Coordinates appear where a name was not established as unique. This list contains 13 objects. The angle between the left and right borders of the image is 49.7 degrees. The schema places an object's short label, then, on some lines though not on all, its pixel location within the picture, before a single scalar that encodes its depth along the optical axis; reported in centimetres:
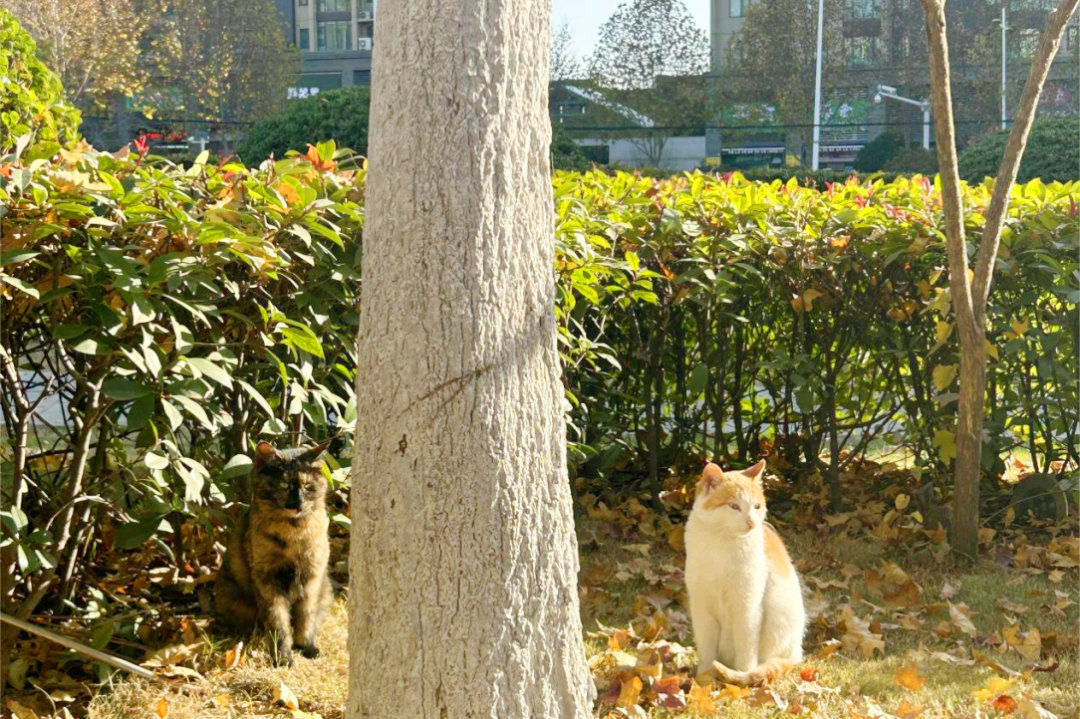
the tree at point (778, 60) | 3356
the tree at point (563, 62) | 3241
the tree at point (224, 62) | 2927
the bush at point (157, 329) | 342
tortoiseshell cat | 400
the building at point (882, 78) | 3219
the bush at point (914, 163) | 3170
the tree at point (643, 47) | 3316
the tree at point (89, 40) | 2061
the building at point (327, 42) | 3186
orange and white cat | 399
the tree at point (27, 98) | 465
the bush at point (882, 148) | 3419
